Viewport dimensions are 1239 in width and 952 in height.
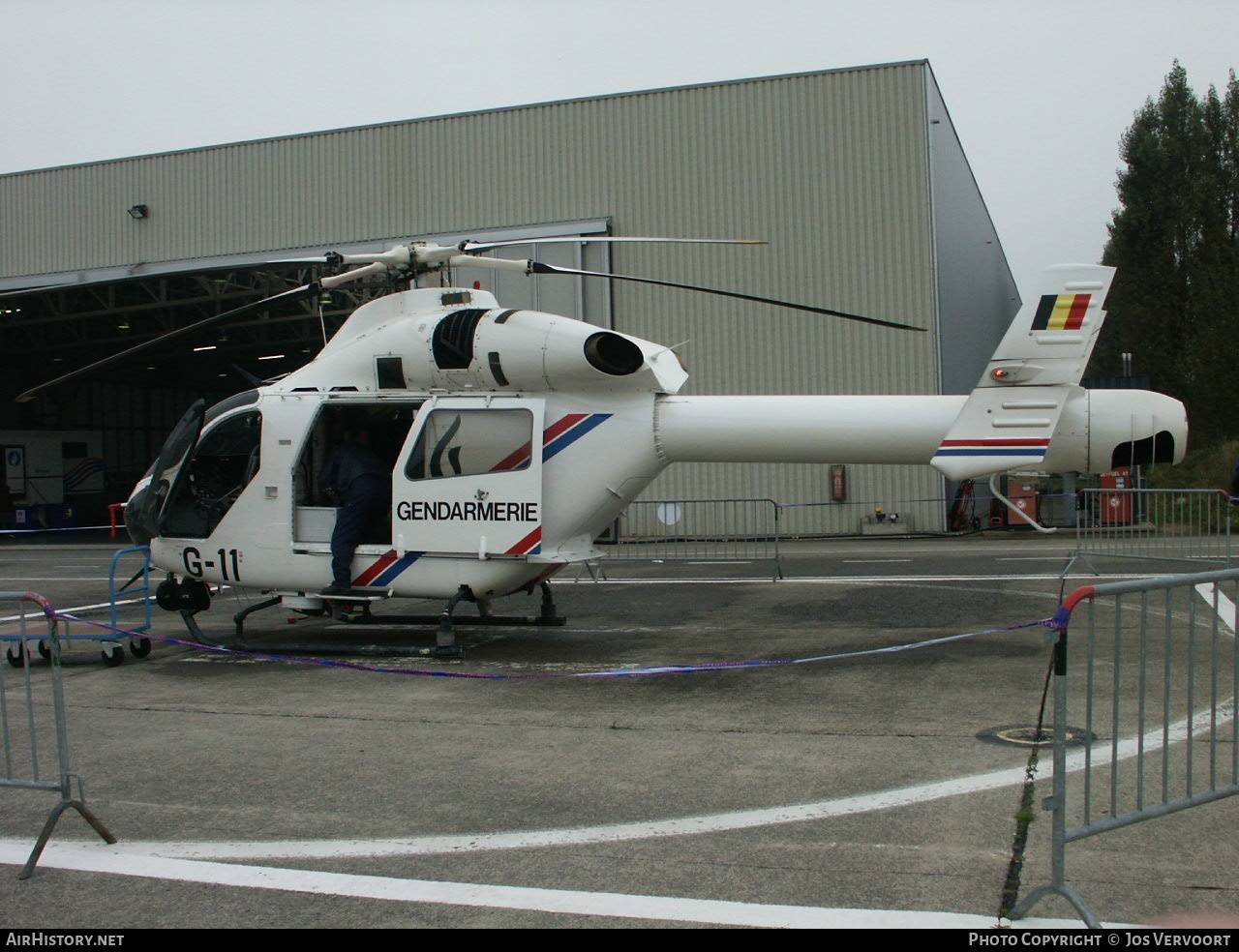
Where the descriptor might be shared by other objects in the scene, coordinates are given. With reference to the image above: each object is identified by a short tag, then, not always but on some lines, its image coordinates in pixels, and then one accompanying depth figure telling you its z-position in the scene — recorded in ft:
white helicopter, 27.63
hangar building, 78.95
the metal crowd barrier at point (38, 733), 16.12
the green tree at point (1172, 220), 146.82
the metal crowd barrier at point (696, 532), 58.65
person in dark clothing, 31.60
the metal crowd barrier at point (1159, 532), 43.55
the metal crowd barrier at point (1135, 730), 12.89
